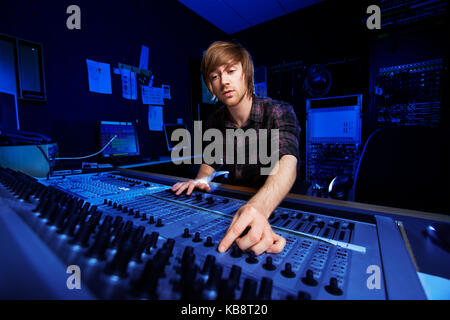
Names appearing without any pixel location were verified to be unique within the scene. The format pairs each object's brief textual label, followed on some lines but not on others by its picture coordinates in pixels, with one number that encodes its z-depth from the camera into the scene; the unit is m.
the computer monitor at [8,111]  1.33
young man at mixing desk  0.46
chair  1.14
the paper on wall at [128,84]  2.38
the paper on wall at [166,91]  2.84
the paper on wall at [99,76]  2.09
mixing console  0.31
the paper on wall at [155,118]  2.70
